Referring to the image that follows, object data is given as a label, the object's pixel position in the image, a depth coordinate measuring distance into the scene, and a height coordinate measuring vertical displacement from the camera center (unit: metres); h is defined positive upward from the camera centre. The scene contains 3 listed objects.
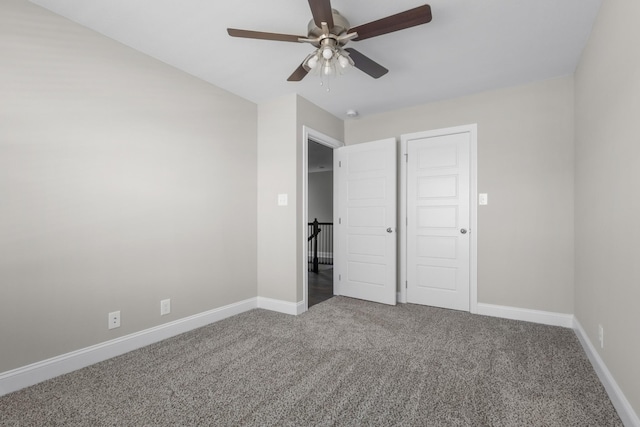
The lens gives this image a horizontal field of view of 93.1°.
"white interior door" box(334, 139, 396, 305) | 3.72 -0.10
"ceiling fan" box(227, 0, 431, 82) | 1.72 +1.12
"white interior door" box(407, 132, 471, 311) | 3.44 -0.08
